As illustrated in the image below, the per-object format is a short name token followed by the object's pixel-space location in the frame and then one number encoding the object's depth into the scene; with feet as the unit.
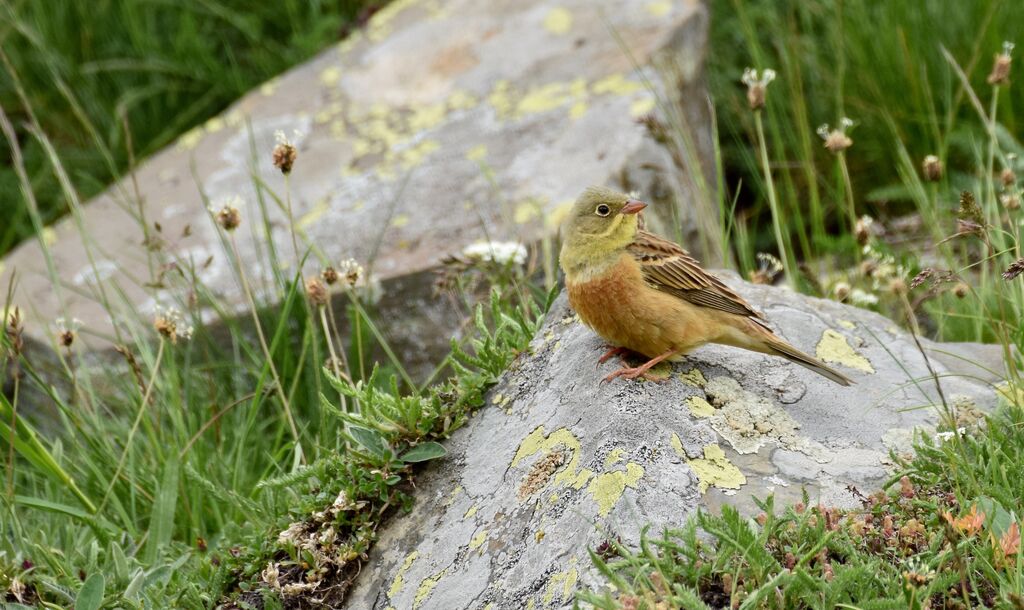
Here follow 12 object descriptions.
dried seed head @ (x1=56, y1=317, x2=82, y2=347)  28.32
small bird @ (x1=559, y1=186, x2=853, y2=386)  24.27
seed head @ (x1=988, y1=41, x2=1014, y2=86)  31.76
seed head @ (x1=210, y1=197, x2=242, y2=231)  28.19
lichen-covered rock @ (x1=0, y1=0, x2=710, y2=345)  42.14
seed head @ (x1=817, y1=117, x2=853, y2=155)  31.78
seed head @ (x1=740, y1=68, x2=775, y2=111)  31.96
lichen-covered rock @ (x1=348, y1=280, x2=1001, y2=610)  20.84
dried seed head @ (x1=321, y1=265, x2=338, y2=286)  28.40
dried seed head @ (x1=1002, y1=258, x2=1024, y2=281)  19.70
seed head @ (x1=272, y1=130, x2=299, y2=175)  27.40
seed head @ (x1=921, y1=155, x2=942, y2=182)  30.99
